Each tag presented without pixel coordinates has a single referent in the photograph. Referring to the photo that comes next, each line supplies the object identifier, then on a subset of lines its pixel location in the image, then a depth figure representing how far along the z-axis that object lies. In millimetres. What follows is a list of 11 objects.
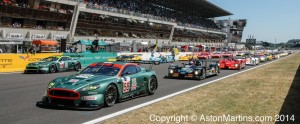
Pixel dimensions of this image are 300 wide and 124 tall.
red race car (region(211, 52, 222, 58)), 51838
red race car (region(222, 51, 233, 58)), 53475
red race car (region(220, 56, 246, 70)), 24953
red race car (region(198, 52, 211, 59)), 47069
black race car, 16625
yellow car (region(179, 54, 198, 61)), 43881
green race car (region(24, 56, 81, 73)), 19641
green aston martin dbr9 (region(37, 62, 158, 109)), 7762
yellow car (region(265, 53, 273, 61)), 44950
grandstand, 39750
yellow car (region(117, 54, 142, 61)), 32219
